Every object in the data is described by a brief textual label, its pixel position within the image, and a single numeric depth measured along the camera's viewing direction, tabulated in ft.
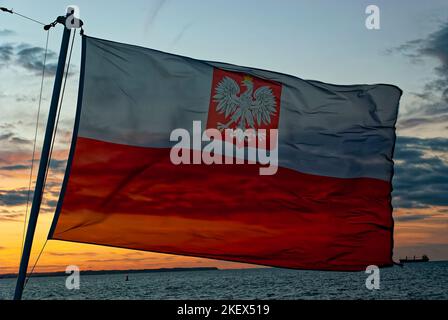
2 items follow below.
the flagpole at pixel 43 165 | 26.89
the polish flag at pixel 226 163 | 32.65
